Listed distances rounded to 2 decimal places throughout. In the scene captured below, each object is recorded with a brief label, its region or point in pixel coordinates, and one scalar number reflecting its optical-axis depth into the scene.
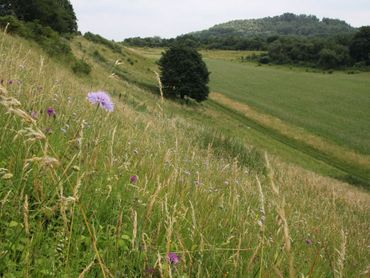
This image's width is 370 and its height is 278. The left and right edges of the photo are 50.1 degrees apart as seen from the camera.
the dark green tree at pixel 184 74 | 51.84
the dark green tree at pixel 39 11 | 34.12
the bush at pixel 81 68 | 24.55
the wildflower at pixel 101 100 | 2.43
